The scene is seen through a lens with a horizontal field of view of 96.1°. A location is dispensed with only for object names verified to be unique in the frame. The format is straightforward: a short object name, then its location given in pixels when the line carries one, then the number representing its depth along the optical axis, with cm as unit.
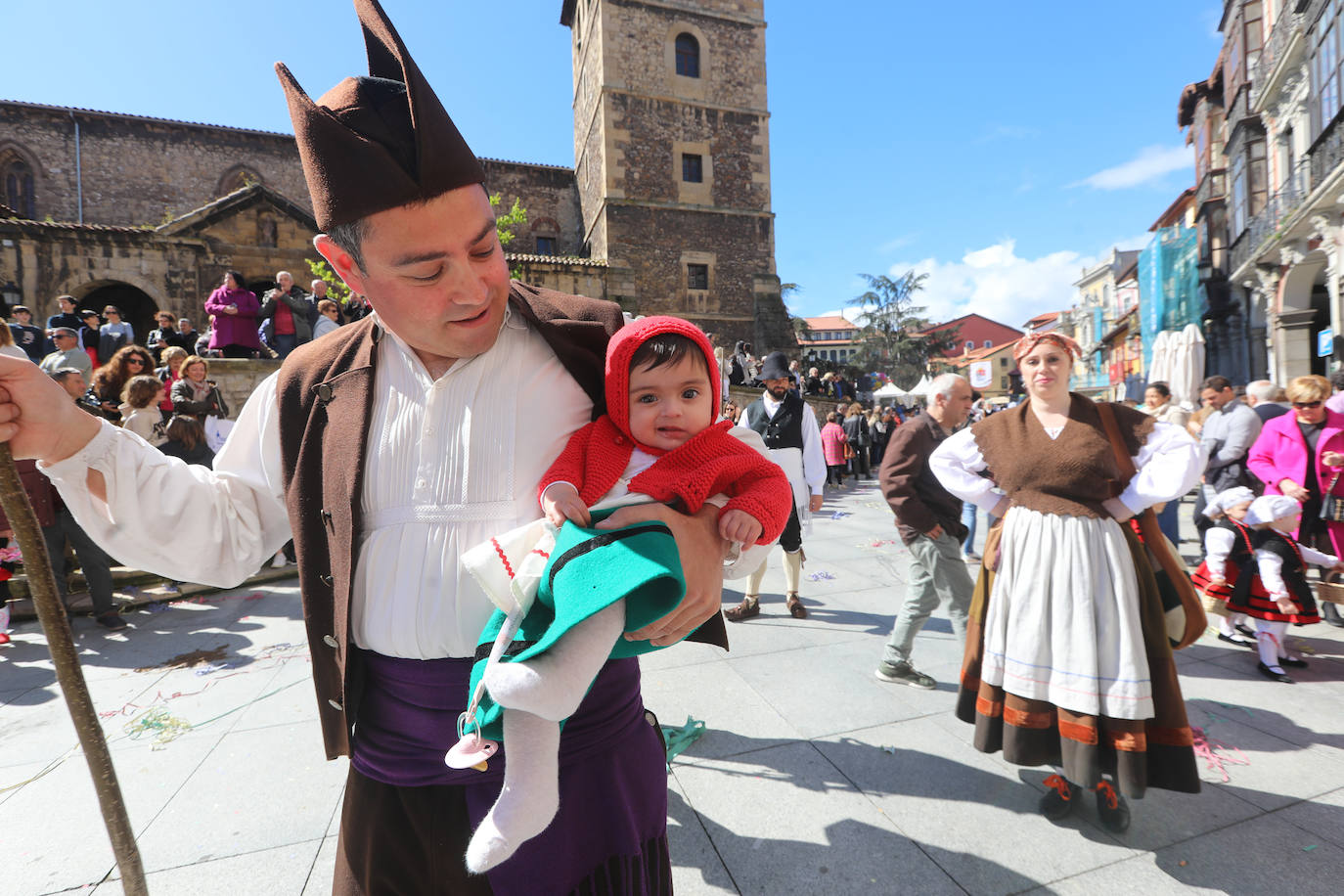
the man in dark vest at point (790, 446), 519
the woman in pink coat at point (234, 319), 959
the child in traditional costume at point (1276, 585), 401
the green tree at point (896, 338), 4200
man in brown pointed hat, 124
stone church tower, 2255
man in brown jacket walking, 392
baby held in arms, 111
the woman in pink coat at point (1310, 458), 468
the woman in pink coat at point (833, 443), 1319
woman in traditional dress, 249
